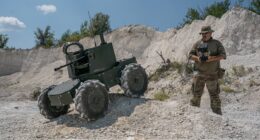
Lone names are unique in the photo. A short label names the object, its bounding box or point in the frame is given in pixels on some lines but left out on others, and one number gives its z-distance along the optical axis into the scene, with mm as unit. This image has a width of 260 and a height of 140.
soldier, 5817
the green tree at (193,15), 20080
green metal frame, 6269
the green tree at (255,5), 18178
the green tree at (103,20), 20507
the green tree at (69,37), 23226
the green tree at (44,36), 27169
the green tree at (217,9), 19728
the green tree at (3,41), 26676
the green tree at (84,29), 25160
